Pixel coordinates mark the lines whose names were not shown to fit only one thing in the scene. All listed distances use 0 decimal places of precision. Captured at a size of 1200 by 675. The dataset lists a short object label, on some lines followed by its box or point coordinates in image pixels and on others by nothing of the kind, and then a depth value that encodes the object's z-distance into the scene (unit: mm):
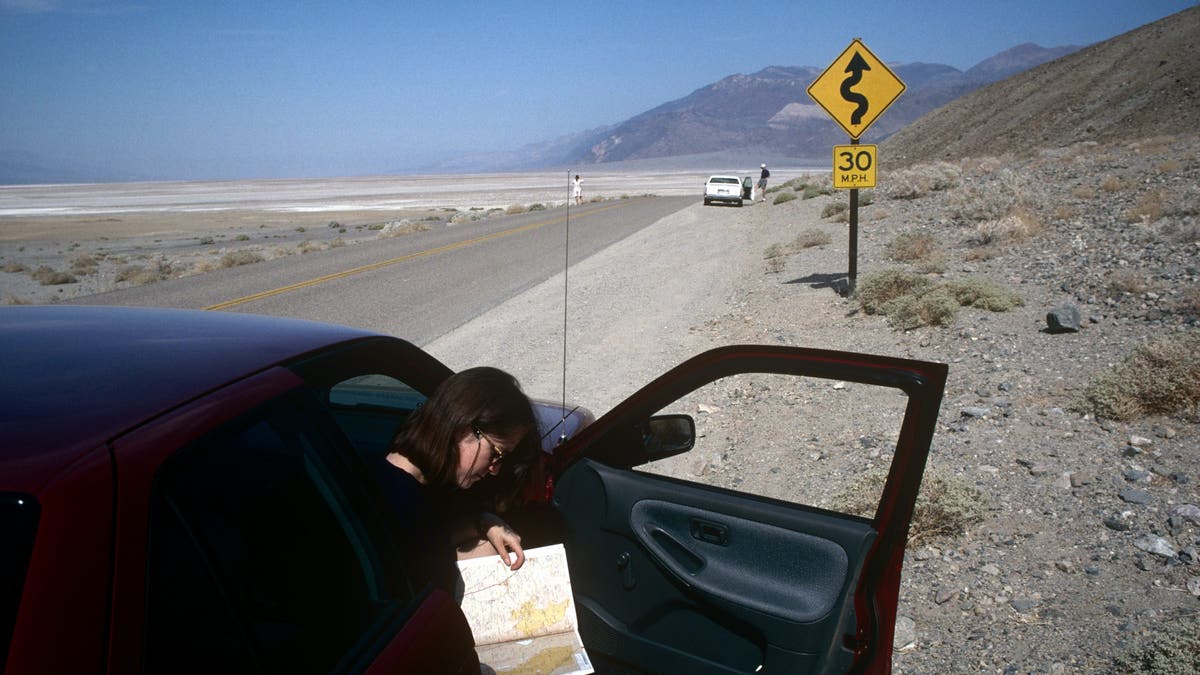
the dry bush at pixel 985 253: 12375
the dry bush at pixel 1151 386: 5438
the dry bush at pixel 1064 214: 14562
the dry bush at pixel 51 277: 22797
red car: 1257
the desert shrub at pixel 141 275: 19438
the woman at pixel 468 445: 2742
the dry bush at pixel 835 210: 23047
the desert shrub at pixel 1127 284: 8594
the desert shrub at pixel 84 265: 26430
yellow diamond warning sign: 10445
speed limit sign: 10797
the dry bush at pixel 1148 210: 12914
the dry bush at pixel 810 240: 17562
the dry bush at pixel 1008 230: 13336
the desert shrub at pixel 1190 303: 7660
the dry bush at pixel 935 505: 4430
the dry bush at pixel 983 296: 8938
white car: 44062
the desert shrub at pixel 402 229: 32781
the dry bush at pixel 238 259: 22208
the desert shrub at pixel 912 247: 13189
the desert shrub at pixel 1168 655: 3053
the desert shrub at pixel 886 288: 10023
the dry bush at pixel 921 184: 25000
